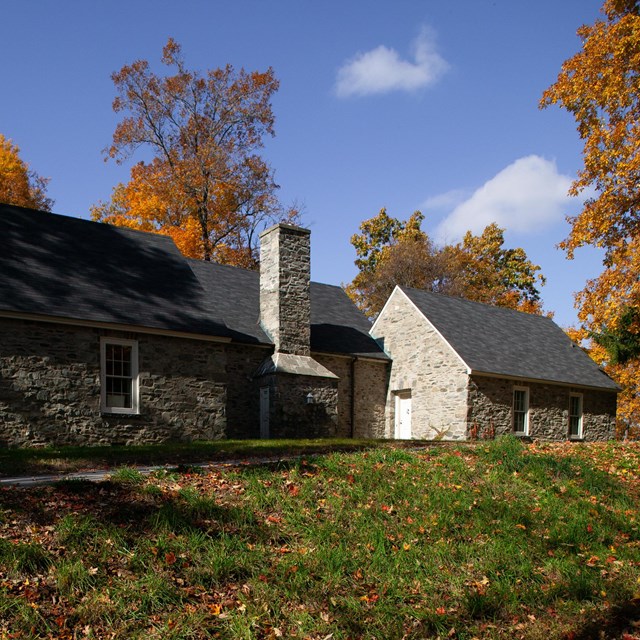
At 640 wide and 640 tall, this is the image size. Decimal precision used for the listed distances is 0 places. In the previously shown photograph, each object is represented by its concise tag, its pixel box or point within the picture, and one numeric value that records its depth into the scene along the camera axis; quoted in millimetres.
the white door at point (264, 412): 18922
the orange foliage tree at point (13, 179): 29678
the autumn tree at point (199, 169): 31016
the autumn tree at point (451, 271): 40594
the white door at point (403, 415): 23172
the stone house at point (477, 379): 21938
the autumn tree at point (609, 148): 17938
